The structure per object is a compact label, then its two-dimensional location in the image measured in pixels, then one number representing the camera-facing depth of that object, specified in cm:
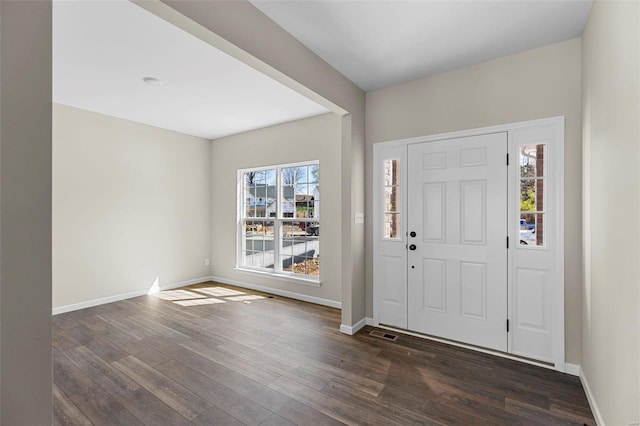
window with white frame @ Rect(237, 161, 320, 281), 452
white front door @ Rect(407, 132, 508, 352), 274
